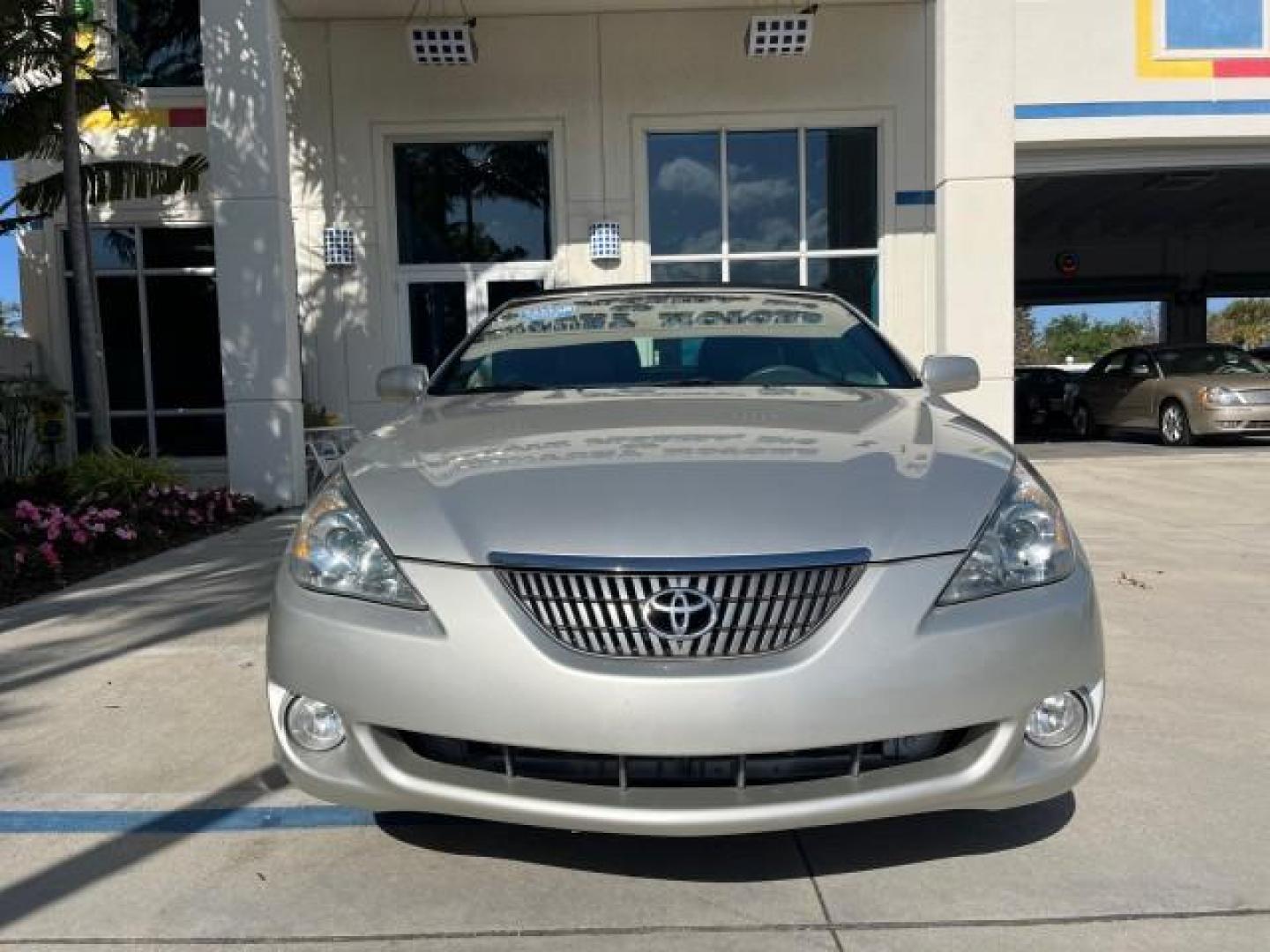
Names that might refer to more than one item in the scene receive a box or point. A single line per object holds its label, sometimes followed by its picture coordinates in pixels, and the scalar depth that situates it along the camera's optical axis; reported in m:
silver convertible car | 2.24
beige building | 11.29
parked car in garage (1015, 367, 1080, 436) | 20.18
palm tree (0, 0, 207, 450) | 8.91
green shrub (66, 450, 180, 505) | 8.66
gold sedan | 13.88
